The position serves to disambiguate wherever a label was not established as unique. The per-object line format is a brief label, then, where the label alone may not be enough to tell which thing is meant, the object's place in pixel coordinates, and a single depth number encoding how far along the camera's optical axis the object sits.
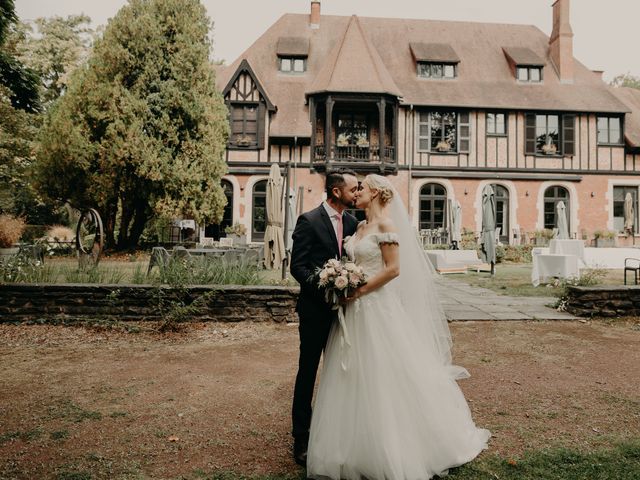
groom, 3.04
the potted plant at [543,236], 21.38
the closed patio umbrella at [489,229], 13.82
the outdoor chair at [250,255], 11.29
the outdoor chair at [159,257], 7.94
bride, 2.76
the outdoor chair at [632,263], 14.88
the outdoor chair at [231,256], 10.88
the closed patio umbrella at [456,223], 17.58
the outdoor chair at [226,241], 18.28
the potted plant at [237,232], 20.91
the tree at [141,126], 16.17
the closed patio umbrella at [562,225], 16.14
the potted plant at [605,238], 21.66
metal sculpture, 10.50
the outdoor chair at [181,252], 8.54
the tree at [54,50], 26.14
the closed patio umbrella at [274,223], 11.44
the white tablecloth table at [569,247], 14.52
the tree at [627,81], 47.75
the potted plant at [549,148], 22.69
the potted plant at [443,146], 22.28
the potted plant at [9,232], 14.93
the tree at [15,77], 10.02
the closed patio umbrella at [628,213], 21.11
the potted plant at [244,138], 21.59
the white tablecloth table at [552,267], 11.18
